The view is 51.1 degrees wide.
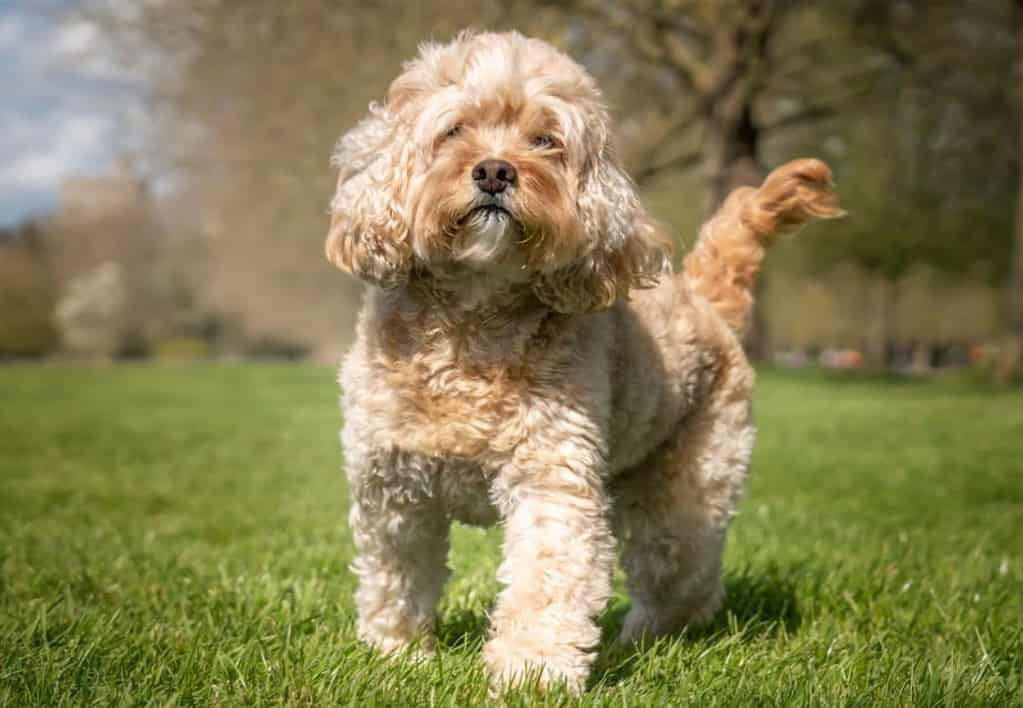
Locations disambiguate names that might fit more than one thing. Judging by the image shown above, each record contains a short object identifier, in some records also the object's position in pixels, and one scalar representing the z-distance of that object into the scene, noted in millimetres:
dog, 3029
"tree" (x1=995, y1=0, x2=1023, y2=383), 18266
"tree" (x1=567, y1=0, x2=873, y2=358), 15883
